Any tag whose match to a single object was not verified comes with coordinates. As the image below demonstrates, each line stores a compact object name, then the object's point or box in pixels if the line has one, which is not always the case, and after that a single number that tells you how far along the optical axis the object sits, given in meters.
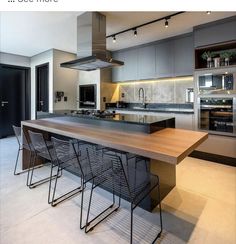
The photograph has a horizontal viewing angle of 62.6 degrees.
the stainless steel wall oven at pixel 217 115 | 3.38
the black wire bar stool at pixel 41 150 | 2.47
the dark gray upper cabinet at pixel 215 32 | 3.30
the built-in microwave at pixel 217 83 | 3.33
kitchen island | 1.47
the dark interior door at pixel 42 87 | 5.94
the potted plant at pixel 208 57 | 3.65
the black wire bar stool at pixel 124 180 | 1.61
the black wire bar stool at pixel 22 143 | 2.97
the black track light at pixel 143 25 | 3.23
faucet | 5.34
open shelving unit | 3.47
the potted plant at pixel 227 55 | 3.44
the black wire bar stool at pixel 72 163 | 1.87
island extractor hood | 3.05
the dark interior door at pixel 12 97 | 5.71
